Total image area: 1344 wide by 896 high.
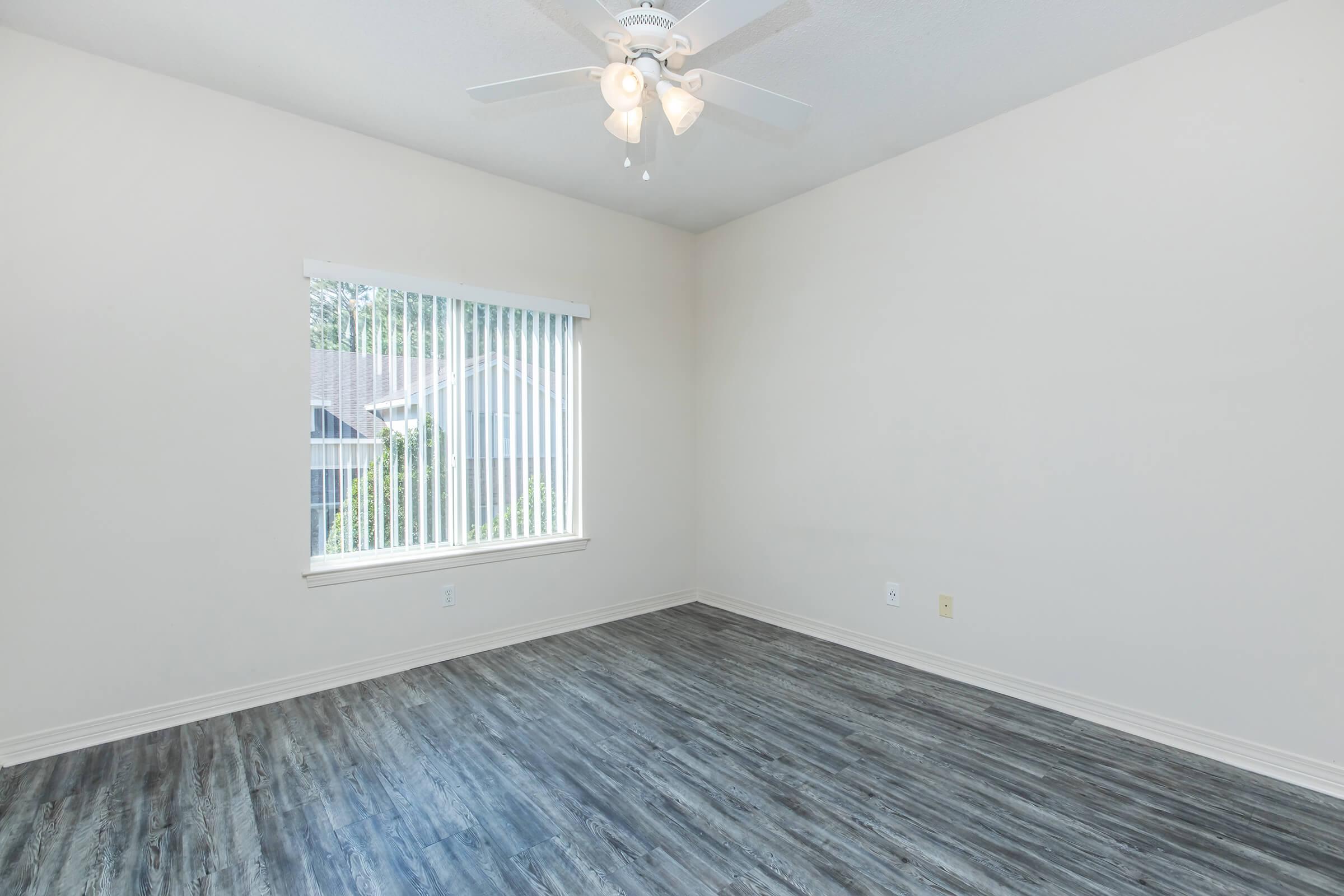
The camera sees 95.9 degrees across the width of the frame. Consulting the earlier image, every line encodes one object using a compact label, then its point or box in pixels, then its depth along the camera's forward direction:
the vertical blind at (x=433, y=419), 3.03
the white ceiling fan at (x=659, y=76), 1.70
